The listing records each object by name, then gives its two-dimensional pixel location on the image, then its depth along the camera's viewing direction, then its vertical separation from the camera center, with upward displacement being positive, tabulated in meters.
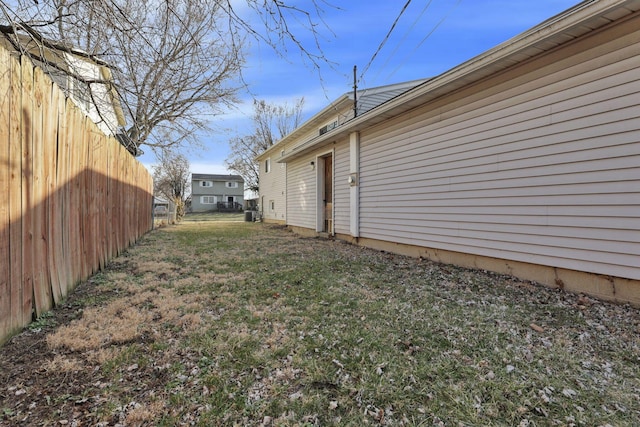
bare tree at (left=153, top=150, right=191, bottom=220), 33.23 +2.95
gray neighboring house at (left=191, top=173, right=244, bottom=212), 39.41 +1.74
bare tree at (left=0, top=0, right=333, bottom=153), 2.67 +1.81
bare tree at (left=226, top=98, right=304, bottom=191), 25.58 +6.52
